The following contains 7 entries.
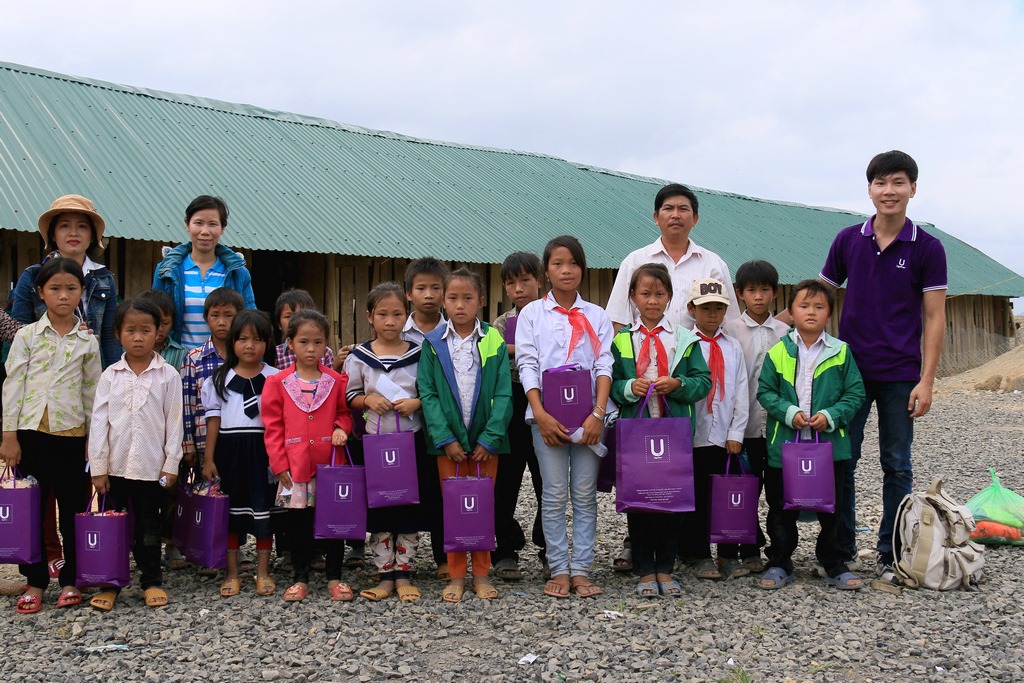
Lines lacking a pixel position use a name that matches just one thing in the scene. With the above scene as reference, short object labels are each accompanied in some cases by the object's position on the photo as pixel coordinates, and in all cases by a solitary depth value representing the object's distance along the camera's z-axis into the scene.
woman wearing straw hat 4.51
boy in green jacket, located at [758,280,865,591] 4.44
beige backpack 4.44
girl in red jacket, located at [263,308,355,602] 4.32
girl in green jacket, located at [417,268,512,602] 4.27
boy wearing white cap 4.56
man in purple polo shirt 4.58
